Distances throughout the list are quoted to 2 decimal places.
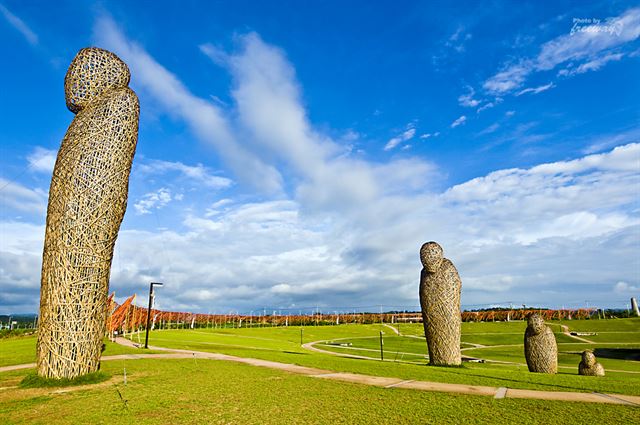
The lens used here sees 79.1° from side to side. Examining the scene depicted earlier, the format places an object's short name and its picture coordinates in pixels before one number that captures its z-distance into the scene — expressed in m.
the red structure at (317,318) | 72.61
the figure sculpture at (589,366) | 16.06
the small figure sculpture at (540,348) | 17.00
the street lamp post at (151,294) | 24.91
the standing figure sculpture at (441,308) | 16.86
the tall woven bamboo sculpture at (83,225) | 10.39
